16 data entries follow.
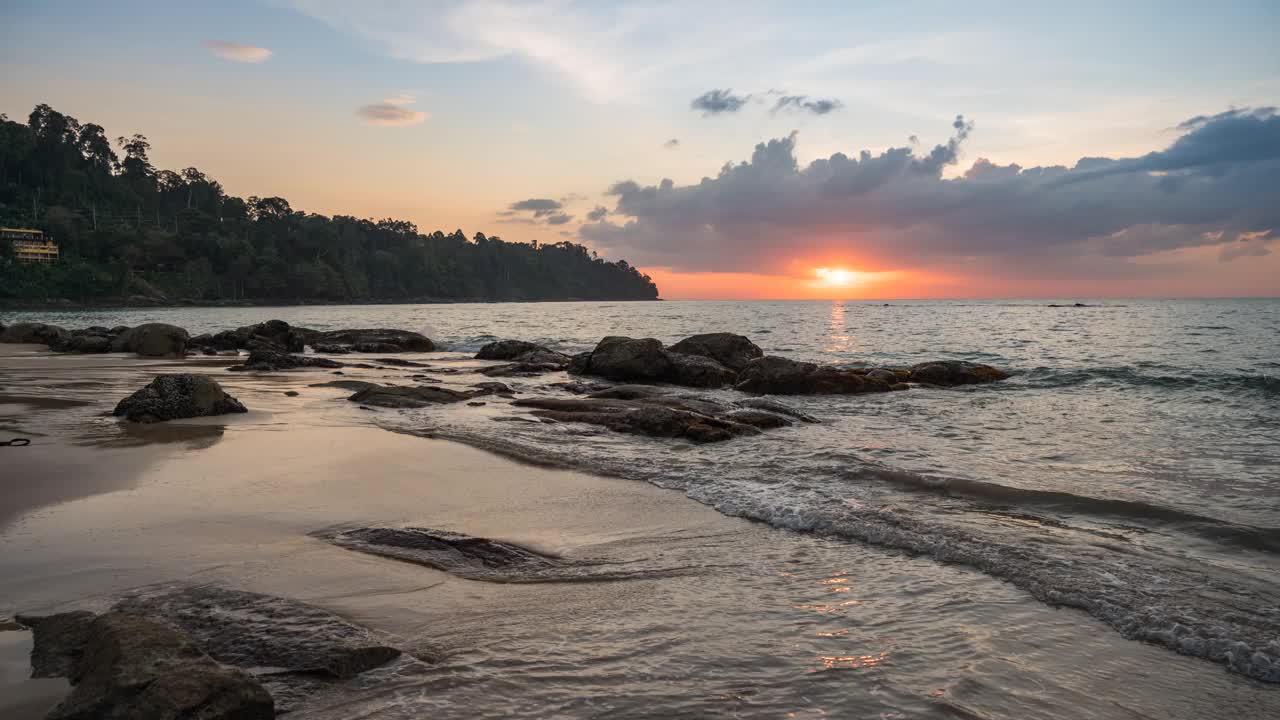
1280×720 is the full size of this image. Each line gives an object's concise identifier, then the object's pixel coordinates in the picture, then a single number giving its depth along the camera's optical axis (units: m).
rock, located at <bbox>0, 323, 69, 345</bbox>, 28.87
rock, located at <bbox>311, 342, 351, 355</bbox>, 26.70
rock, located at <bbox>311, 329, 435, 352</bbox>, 28.22
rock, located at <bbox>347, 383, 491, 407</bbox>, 11.96
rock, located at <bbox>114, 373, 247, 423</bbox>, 9.42
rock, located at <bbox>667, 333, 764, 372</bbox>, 18.86
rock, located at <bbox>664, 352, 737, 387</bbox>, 16.77
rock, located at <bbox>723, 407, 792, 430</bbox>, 10.69
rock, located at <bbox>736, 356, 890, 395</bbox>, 15.48
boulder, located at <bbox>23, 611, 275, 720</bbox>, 2.27
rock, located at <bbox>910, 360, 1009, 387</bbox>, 17.36
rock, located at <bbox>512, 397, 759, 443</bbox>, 9.70
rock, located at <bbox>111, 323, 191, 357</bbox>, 23.20
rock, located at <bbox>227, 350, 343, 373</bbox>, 18.55
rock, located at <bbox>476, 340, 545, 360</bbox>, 25.17
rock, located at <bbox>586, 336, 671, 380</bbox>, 17.00
